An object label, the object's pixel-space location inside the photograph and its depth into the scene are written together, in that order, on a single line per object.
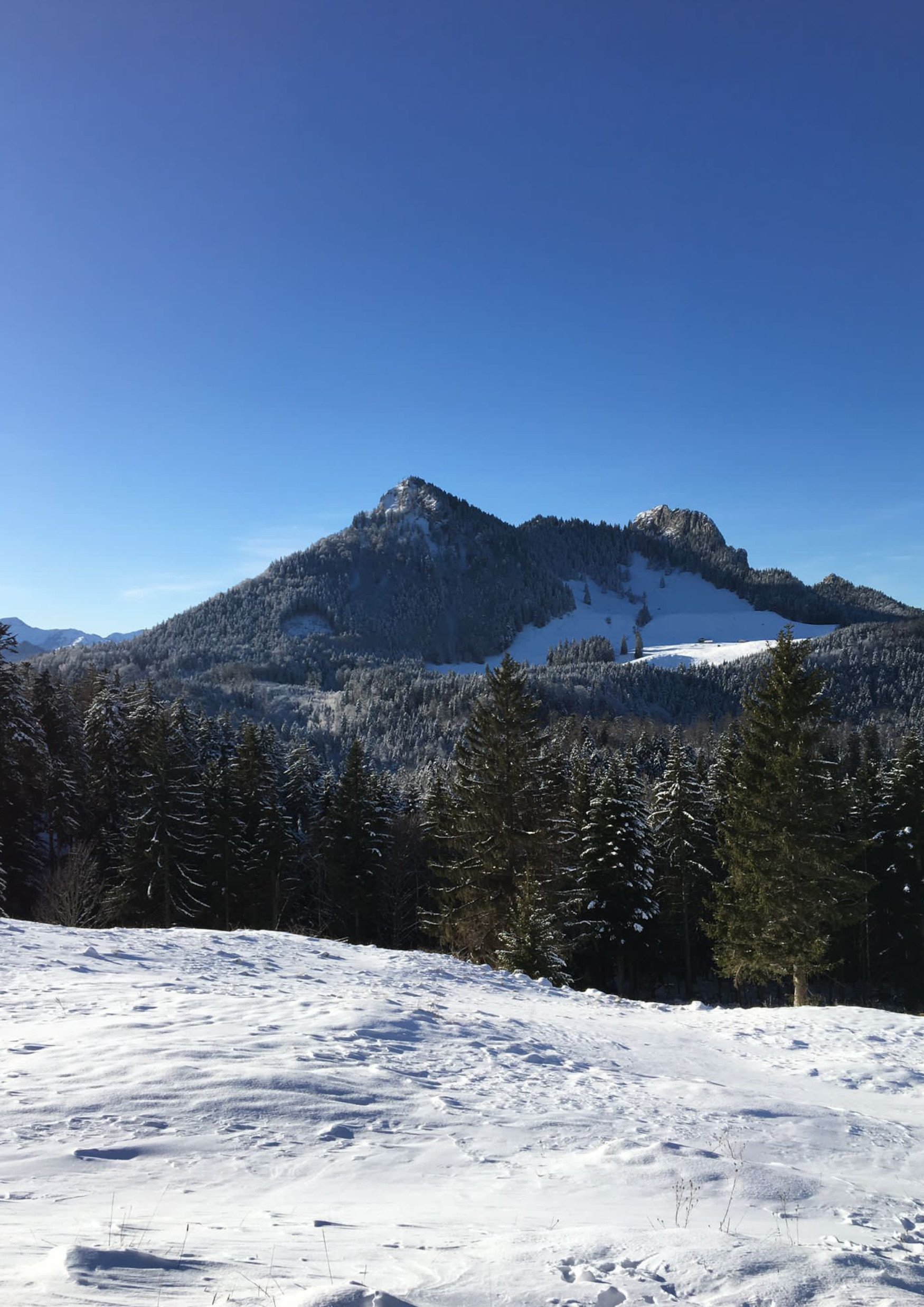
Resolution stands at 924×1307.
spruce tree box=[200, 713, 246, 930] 34.56
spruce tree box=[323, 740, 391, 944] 39.25
